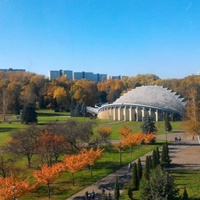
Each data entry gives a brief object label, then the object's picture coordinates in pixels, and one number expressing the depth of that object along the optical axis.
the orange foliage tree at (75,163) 29.61
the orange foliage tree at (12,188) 22.31
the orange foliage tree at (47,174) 26.97
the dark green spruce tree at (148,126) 53.35
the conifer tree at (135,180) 28.56
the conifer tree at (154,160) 32.38
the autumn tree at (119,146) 39.25
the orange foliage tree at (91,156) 31.61
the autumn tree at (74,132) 40.09
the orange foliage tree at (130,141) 40.72
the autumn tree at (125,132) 49.45
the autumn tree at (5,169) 28.20
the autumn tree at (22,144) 35.09
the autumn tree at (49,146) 33.62
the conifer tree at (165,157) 36.19
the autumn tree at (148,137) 45.03
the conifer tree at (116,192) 24.93
